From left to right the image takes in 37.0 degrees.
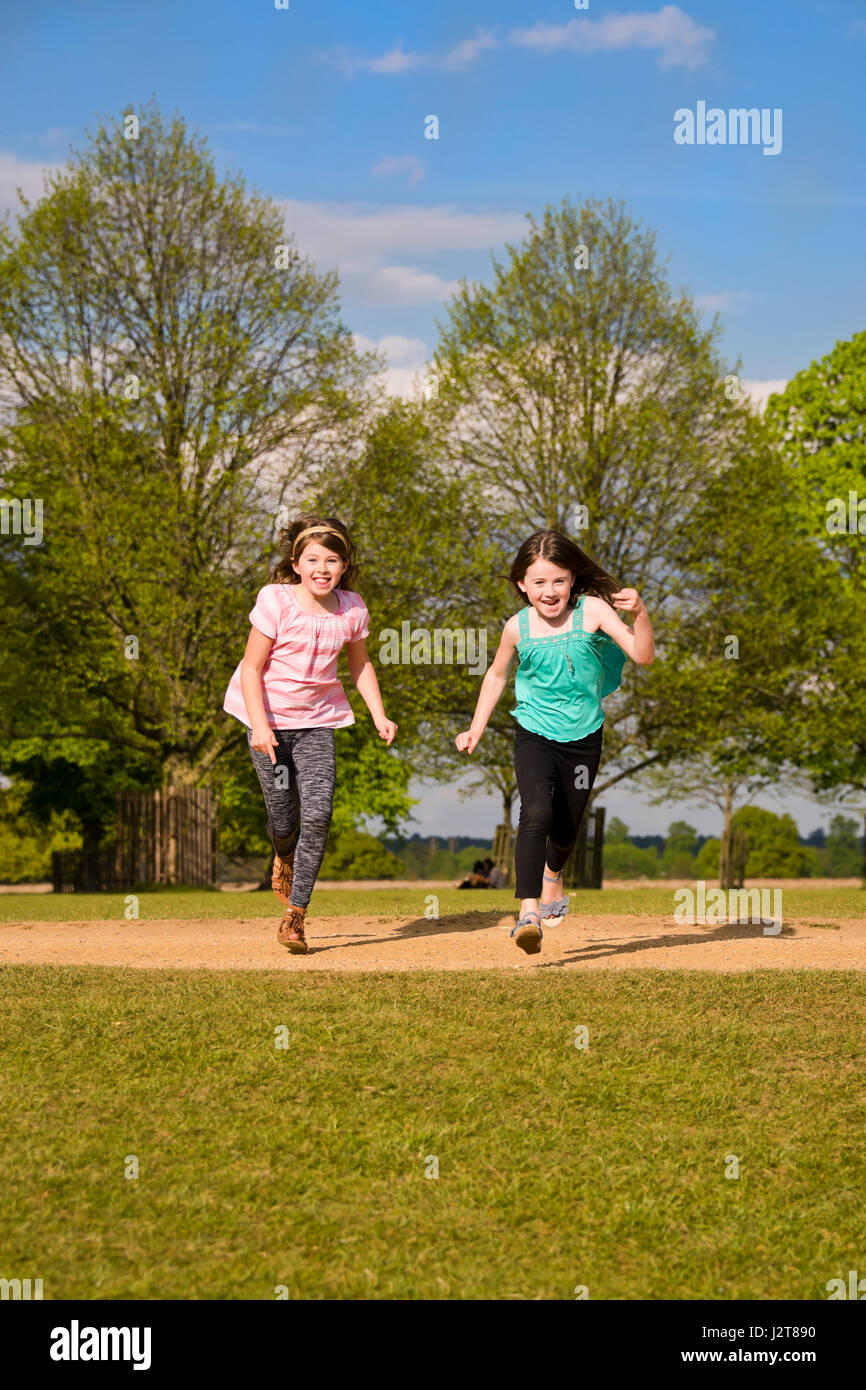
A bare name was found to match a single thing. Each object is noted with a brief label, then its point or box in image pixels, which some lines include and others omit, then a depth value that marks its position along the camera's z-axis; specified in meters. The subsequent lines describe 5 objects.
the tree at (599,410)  27.34
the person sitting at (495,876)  26.50
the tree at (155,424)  25.17
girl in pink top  7.93
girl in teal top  7.62
